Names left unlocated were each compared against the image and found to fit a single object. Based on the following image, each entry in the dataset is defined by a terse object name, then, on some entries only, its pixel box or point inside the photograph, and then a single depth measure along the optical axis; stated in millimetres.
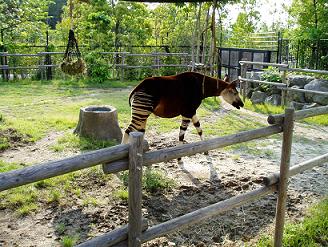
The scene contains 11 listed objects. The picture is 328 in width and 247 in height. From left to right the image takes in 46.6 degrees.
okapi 5273
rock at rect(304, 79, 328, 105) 9352
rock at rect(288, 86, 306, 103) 9883
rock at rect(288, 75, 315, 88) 10061
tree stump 6548
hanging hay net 6188
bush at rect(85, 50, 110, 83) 14055
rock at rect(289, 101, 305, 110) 9761
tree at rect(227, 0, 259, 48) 20250
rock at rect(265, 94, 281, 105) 10383
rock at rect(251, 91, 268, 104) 10789
